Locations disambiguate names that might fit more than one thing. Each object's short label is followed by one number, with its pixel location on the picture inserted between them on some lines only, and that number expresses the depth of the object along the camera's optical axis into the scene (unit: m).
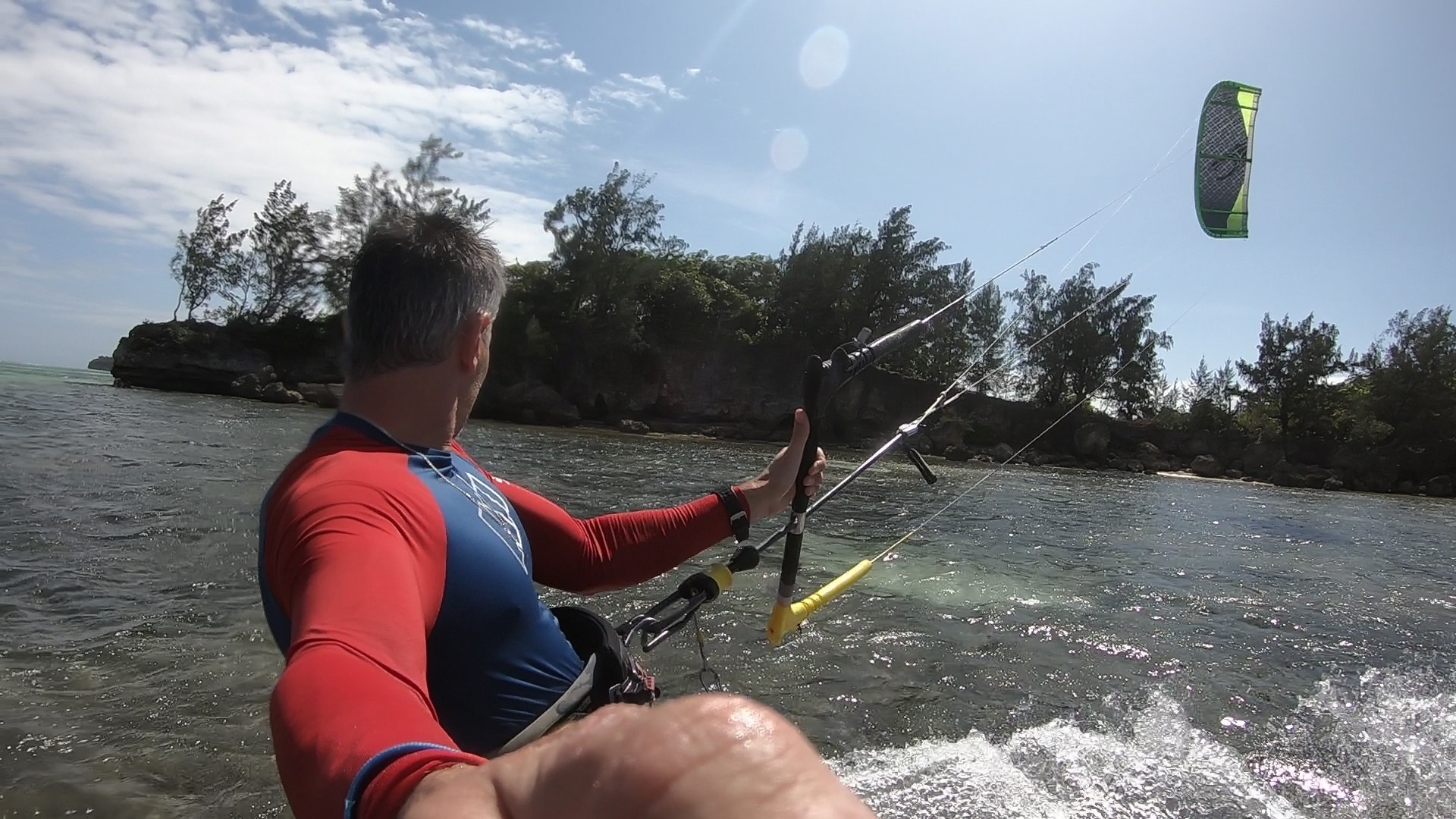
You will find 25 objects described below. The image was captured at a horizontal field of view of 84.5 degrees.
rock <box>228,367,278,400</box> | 38.66
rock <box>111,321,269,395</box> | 42.91
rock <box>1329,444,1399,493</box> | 42.69
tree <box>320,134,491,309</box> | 47.06
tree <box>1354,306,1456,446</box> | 47.91
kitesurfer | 1.08
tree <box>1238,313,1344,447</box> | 52.84
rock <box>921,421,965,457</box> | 42.28
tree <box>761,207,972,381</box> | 54.62
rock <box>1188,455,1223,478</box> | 43.91
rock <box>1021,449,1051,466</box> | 43.47
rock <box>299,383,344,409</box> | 37.19
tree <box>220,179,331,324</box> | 49.41
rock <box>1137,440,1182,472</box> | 45.78
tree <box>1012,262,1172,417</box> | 55.62
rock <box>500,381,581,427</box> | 39.62
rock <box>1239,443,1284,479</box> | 44.69
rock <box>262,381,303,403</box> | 36.91
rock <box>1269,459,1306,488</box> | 41.41
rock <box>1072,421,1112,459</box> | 45.84
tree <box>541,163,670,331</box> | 49.75
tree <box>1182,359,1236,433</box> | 52.84
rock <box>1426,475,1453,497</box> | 41.81
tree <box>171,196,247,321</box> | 51.38
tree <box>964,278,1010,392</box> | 58.56
